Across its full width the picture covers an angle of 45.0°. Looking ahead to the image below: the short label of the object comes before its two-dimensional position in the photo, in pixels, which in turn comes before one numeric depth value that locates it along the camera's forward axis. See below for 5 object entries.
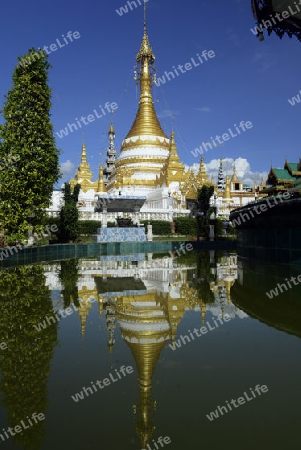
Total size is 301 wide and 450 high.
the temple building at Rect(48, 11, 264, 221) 38.19
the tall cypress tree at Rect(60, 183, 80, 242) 26.16
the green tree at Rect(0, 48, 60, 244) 17.66
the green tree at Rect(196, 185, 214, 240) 30.64
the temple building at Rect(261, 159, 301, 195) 22.04
